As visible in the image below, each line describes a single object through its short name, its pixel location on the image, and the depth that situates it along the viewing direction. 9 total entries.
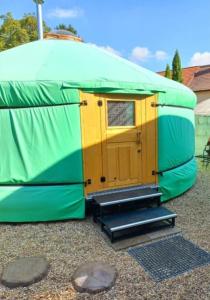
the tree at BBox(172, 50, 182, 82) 16.05
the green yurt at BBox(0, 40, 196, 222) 3.26
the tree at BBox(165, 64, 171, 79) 16.19
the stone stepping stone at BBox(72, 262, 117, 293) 2.09
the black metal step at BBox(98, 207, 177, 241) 2.94
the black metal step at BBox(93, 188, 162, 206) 3.27
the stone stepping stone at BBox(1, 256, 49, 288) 2.15
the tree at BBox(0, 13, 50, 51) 14.74
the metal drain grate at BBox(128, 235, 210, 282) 2.32
